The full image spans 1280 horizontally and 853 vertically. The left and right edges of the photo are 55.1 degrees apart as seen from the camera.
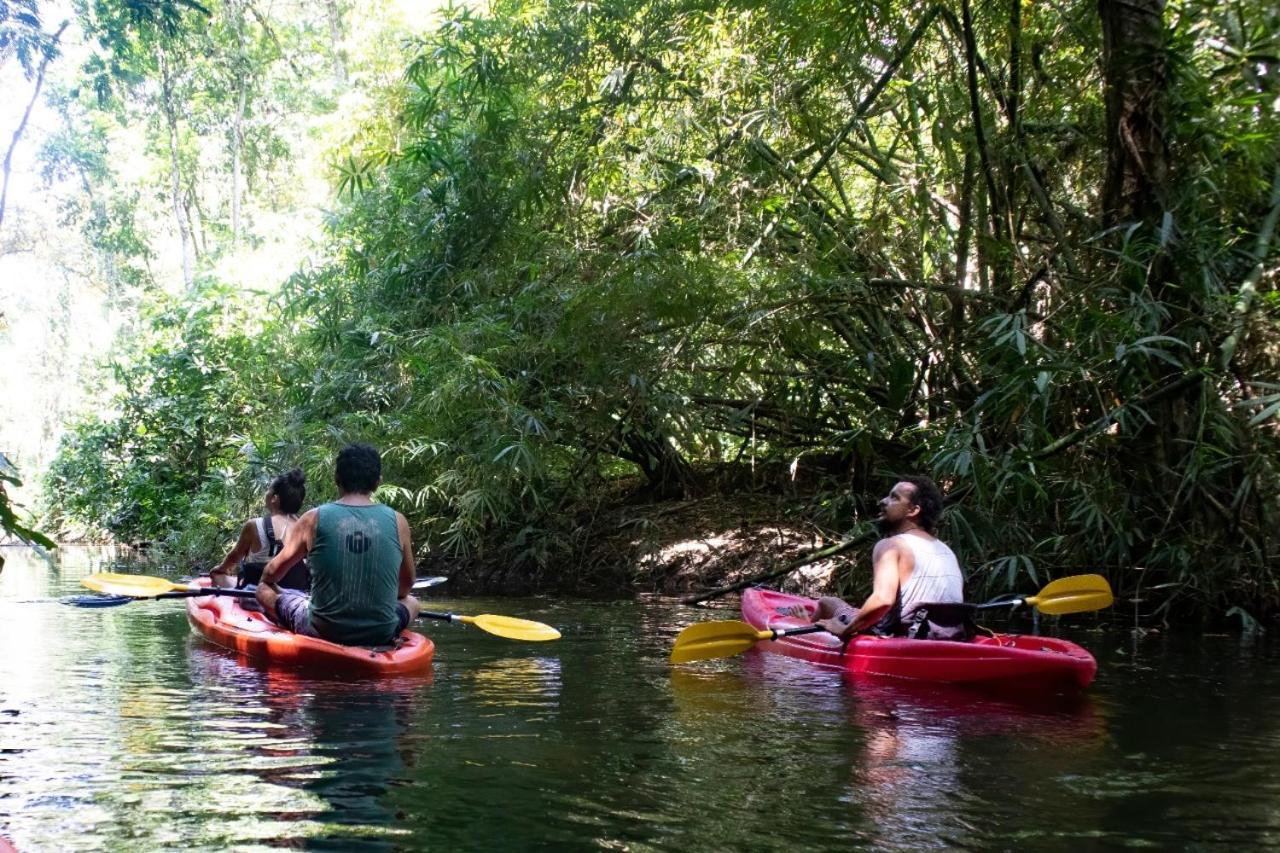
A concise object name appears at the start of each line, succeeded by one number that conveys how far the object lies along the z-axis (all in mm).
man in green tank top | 4703
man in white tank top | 4949
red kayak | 4566
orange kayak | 4785
